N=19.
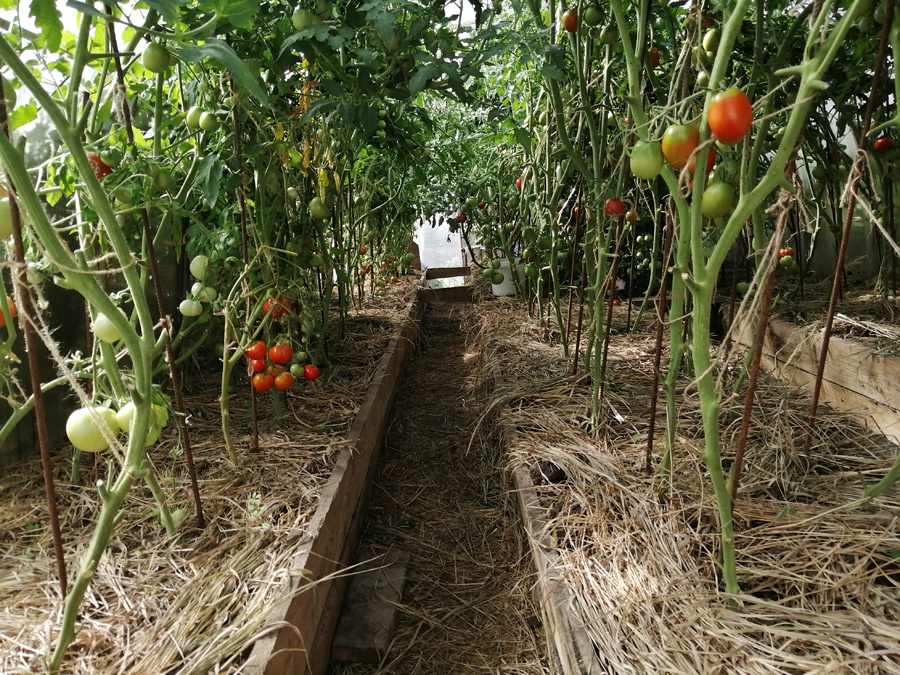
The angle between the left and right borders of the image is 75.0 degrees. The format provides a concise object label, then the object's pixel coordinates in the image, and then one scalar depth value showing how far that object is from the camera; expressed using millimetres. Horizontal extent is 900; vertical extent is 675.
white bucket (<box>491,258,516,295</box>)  5281
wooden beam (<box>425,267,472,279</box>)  7727
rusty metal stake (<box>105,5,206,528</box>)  1185
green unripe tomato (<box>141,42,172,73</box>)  1080
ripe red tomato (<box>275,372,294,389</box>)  1902
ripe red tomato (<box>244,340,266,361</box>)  1768
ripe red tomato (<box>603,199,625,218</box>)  1856
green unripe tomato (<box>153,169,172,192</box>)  1430
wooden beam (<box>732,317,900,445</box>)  1903
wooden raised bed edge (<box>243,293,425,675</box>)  1213
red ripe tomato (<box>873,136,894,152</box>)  2057
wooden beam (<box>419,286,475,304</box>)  6273
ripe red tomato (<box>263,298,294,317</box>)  1882
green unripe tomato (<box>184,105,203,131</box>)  1581
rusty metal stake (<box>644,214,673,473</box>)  1418
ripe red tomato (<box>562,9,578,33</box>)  1857
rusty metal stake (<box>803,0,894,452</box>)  1048
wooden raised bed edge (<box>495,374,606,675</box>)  1210
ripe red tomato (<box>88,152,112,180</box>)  1457
